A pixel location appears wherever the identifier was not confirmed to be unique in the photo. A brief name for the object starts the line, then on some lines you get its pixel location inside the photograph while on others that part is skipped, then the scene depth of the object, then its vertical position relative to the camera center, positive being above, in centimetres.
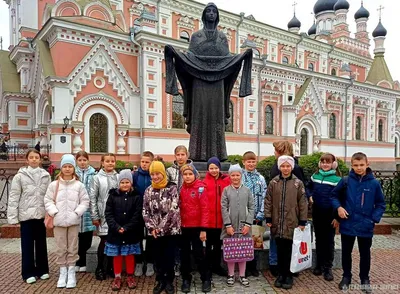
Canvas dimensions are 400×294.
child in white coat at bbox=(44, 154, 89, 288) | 401 -86
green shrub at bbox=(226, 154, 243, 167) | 1171 -65
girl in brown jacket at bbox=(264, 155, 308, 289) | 394 -85
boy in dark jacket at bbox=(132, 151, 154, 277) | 433 -59
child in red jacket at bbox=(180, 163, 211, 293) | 383 -94
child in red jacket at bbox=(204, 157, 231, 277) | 398 -72
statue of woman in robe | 484 +94
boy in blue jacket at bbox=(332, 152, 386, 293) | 386 -83
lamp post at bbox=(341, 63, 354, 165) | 2783 +335
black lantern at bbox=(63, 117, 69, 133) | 1506 +90
